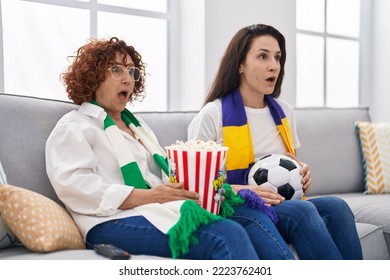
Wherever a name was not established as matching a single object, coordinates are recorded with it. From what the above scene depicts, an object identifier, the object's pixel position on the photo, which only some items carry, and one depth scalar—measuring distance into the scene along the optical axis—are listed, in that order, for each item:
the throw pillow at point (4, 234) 4.37
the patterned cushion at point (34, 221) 4.28
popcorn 4.40
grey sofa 4.55
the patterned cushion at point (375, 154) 5.60
